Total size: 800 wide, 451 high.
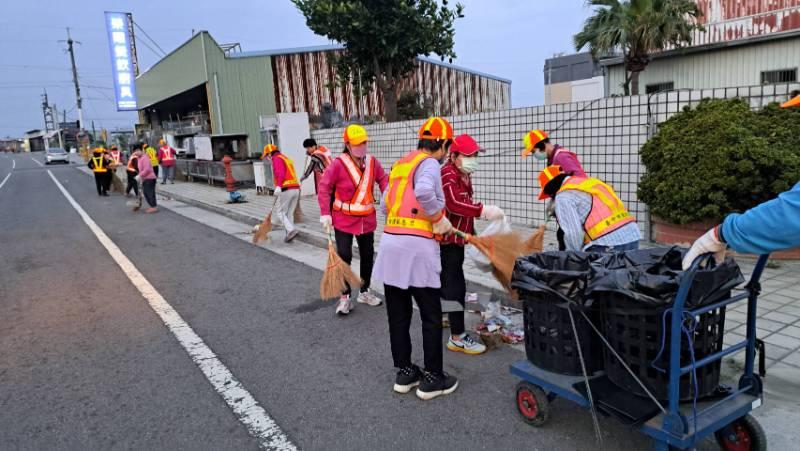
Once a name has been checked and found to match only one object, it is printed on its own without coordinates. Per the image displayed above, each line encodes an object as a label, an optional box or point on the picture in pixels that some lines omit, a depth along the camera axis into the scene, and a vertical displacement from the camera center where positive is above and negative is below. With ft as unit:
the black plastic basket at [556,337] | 9.56 -3.61
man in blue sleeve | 7.11 -1.39
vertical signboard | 133.52 +26.53
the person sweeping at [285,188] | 31.22 -1.97
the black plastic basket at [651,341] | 8.37 -3.32
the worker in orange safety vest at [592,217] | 11.95 -1.80
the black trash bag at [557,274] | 9.21 -2.47
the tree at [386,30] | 48.91 +11.08
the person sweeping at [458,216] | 13.97 -1.94
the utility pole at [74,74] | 174.01 +31.00
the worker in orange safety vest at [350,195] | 17.29 -1.45
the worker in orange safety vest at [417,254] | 11.47 -2.30
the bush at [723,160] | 18.62 -1.12
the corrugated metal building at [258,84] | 89.20 +12.22
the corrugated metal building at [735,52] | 42.39 +6.42
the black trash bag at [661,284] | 8.00 -2.34
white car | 159.12 +3.53
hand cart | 7.93 -4.42
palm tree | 46.44 +9.13
